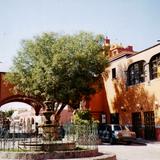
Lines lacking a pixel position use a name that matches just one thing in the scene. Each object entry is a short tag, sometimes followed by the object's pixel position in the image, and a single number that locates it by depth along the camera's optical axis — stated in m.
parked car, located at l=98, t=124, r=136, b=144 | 19.71
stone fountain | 10.36
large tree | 21.98
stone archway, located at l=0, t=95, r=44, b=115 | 27.59
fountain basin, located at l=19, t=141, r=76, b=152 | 10.86
